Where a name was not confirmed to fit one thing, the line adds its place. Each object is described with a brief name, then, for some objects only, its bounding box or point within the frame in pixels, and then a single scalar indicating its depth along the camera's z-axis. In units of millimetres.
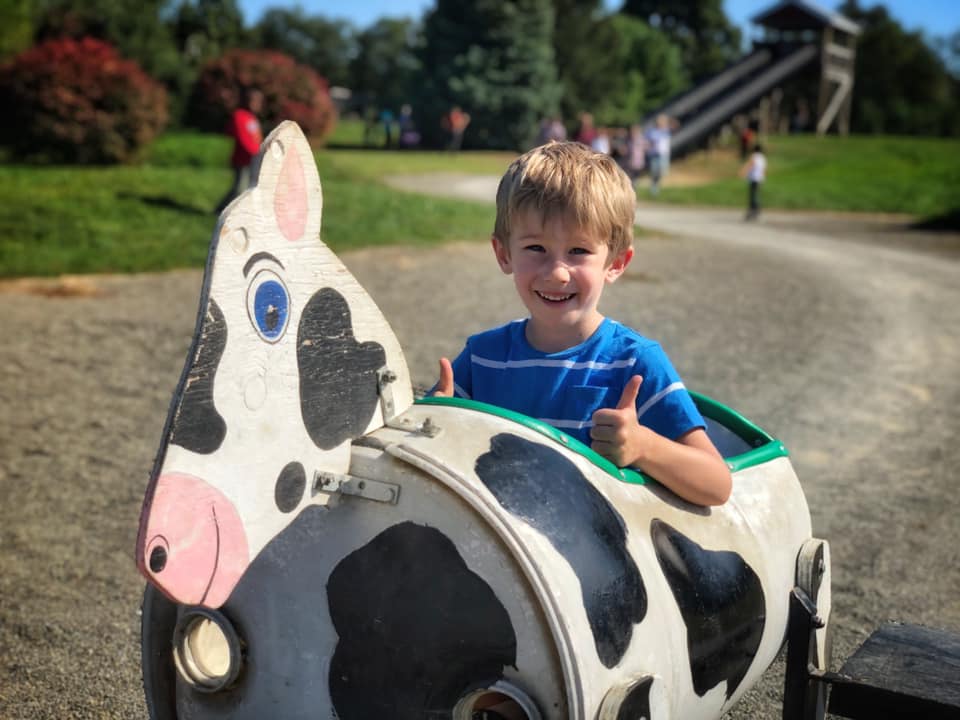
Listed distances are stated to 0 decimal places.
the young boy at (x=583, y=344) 2010
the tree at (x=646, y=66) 55781
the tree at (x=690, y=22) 74375
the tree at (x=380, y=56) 75369
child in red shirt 12539
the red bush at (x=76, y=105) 18312
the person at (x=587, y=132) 23188
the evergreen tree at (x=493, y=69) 33688
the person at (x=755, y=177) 17250
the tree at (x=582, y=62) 40906
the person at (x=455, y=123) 31802
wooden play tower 36125
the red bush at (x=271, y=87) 22547
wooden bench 2031
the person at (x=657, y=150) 21750
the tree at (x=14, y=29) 29672
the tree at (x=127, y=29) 31922
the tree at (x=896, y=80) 48969
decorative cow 1648
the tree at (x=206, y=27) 46281
